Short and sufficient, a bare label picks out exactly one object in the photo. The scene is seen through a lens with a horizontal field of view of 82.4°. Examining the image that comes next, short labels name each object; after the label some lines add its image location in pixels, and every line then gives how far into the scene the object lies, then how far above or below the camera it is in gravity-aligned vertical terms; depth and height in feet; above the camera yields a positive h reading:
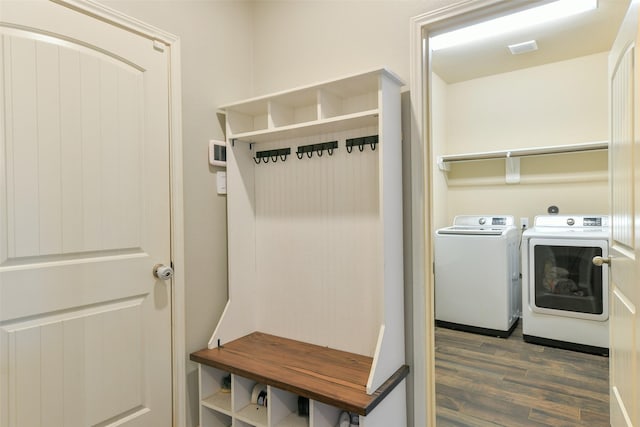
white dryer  9.90 -2.16
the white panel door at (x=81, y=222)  4.23 -0.07
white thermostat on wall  6.35 +1.09
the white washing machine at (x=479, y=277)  11.32 -2.13
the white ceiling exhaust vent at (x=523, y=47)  10.60 +4.85
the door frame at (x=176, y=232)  5.74 -0.27
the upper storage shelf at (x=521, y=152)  10.97 +1.90
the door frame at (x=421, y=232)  5.38 -0.30
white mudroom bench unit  4.93 -0.83
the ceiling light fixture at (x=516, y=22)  8.47 +4.72
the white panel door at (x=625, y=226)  4.21 -0.22
